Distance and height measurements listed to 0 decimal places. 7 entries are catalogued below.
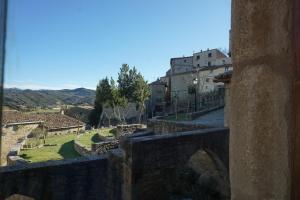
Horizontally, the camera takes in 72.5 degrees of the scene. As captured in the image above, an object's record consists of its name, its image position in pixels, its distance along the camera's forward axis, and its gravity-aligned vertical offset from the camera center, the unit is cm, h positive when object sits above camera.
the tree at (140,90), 2928 +222
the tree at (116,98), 2847 +100
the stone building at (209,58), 3373 +835
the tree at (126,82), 2955 +334
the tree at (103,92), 2883 +182
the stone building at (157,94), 3508 +203
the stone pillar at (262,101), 83 +3
